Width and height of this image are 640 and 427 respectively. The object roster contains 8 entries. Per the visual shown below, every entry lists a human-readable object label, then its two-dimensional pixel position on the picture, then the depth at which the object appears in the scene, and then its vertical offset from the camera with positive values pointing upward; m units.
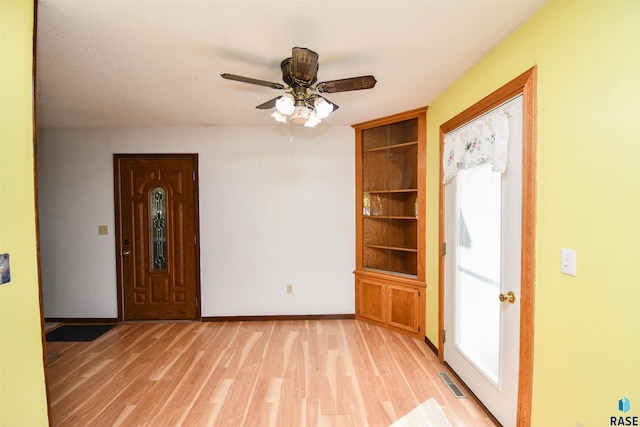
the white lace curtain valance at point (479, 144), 1.68 +0.42
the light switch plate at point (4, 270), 1.16 -0.27
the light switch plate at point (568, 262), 1.26 -0.27
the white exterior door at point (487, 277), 1.64 -0.52
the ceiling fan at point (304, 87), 1.63 +0.77
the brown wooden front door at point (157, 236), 3.54 -0.39
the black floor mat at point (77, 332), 3.14 -1.48
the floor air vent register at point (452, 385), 2.11 -1.43
